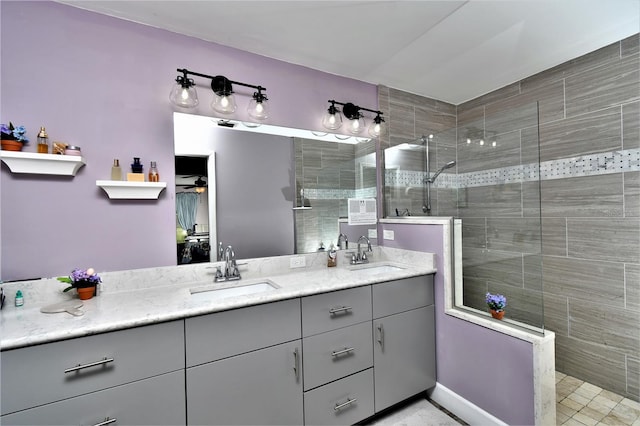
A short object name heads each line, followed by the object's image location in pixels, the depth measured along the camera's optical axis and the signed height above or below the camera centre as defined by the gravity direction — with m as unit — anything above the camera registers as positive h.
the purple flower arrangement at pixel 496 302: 1.71 -0.60
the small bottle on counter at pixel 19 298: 1.37 -0.40
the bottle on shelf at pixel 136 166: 1.64 +0.29
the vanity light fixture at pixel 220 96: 1.70 +0.77
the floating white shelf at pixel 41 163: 1.37 +0.28
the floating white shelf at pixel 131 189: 1.56 +0.15
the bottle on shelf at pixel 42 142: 1.44 +0.39
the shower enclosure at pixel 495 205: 1.65 +0.01
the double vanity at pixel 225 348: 1.06 -0.64
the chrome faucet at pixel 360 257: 2.35 -0.41
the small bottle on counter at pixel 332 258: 2.24 -0.39
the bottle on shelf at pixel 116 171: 1.59 +0.26
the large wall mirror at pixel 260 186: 1.82 +0.20
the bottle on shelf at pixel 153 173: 1.67 +0.25
